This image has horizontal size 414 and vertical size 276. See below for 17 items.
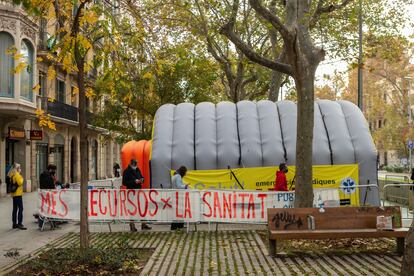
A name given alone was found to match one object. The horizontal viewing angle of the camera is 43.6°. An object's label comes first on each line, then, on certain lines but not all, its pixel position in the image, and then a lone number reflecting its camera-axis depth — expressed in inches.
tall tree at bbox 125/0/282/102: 600.4
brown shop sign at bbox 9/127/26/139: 1037.8
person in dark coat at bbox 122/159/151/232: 533.3
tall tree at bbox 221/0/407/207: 420.8
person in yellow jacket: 532.4
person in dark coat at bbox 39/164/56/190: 563.5
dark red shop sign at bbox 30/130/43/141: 1117.7
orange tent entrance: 721.6
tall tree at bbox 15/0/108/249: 312.8
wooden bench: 373.1
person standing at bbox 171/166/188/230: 519.5
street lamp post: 559.5
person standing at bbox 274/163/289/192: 531.8
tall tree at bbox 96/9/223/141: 504.4
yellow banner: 619.8
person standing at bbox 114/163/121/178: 1612.2
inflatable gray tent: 624.1
